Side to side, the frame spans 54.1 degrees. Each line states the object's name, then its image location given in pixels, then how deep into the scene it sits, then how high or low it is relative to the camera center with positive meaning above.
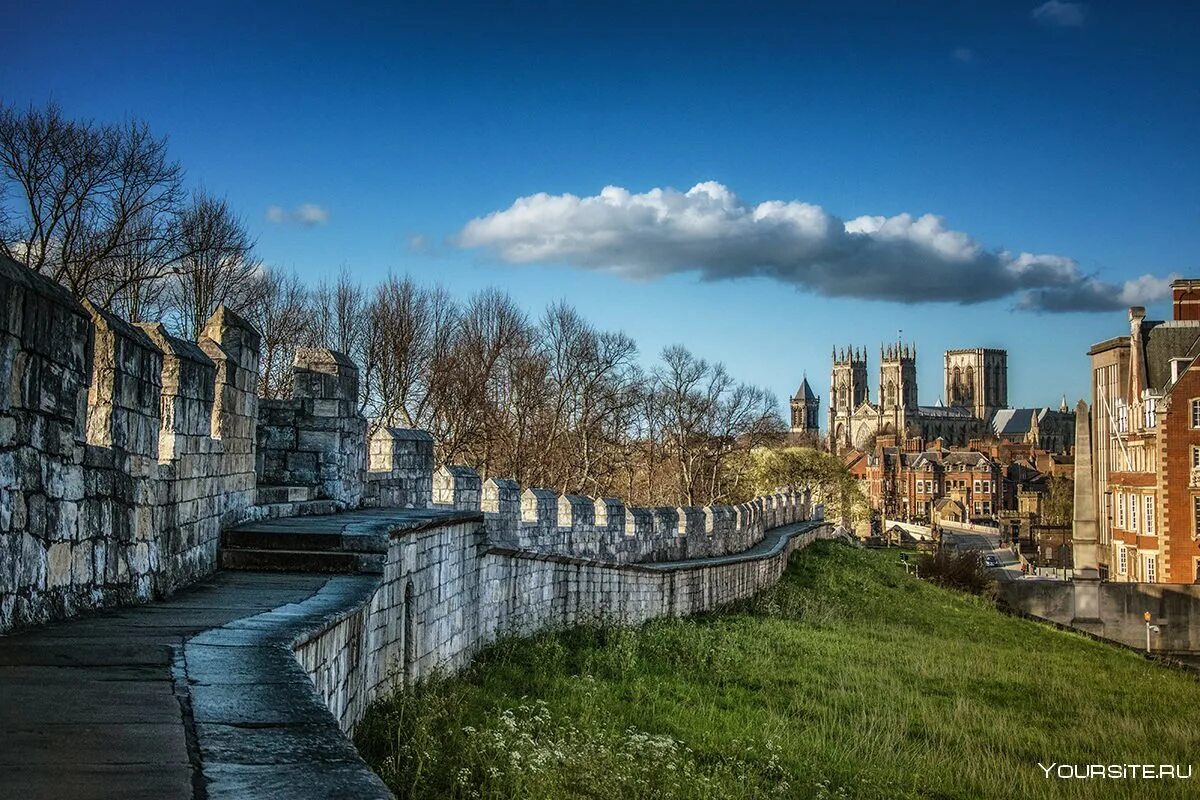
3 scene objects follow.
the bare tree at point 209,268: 28.75 +4.65
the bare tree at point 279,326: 32.81 +3.64
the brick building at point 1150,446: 39.38 +0.43
